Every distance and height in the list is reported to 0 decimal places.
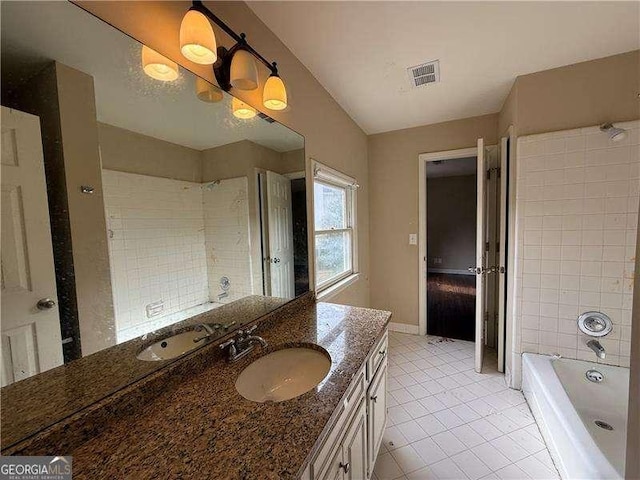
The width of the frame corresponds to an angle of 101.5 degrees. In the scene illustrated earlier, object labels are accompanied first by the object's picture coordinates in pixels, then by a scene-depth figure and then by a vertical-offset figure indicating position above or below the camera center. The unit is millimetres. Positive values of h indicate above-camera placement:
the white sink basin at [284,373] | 1067 -635
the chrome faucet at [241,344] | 1073 -497
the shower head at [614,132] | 1672 +548
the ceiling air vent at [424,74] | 1835 +1102
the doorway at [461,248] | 2293 -395
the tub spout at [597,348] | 1739 -890
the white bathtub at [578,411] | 1175 -1130
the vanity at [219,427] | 600 -534
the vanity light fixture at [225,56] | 902 +691
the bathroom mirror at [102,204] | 607 +92
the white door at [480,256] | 2178 -295
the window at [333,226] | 2105 +6
